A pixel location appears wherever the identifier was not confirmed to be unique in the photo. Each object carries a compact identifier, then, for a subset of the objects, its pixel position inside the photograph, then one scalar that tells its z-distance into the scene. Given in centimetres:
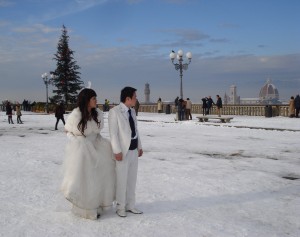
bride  451
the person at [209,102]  3027
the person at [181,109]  2617
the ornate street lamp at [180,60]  2548
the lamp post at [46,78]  4624
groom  462
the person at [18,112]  2652
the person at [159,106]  3872
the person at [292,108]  2698
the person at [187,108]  2730
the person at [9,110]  2688
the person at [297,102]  2663
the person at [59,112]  2025
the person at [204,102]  2932
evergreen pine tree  5356
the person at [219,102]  2867
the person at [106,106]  4489
